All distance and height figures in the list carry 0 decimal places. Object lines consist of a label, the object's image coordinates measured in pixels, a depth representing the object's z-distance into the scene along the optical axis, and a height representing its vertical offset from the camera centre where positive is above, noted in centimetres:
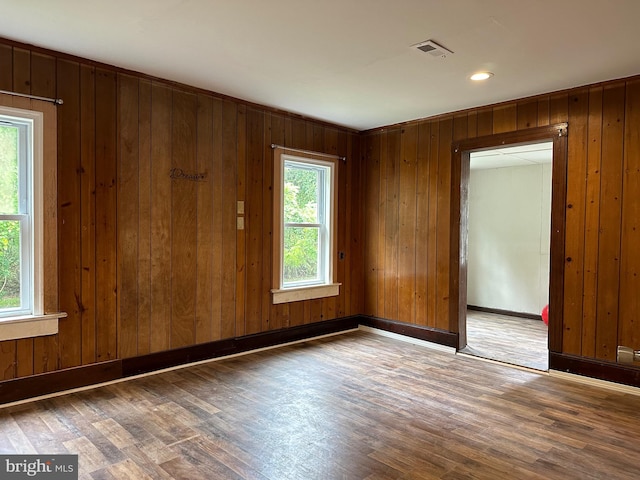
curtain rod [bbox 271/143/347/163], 465 +93
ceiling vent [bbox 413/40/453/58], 288 +127
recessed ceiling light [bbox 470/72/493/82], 342 +128
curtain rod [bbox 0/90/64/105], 299 +96
